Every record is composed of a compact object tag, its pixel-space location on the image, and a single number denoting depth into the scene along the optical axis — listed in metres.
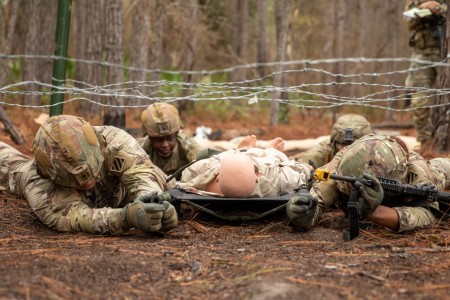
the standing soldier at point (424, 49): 8.20
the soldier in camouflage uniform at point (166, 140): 6.36
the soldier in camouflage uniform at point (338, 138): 6.02
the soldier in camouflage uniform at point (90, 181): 4.14
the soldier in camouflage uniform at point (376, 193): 4.15
